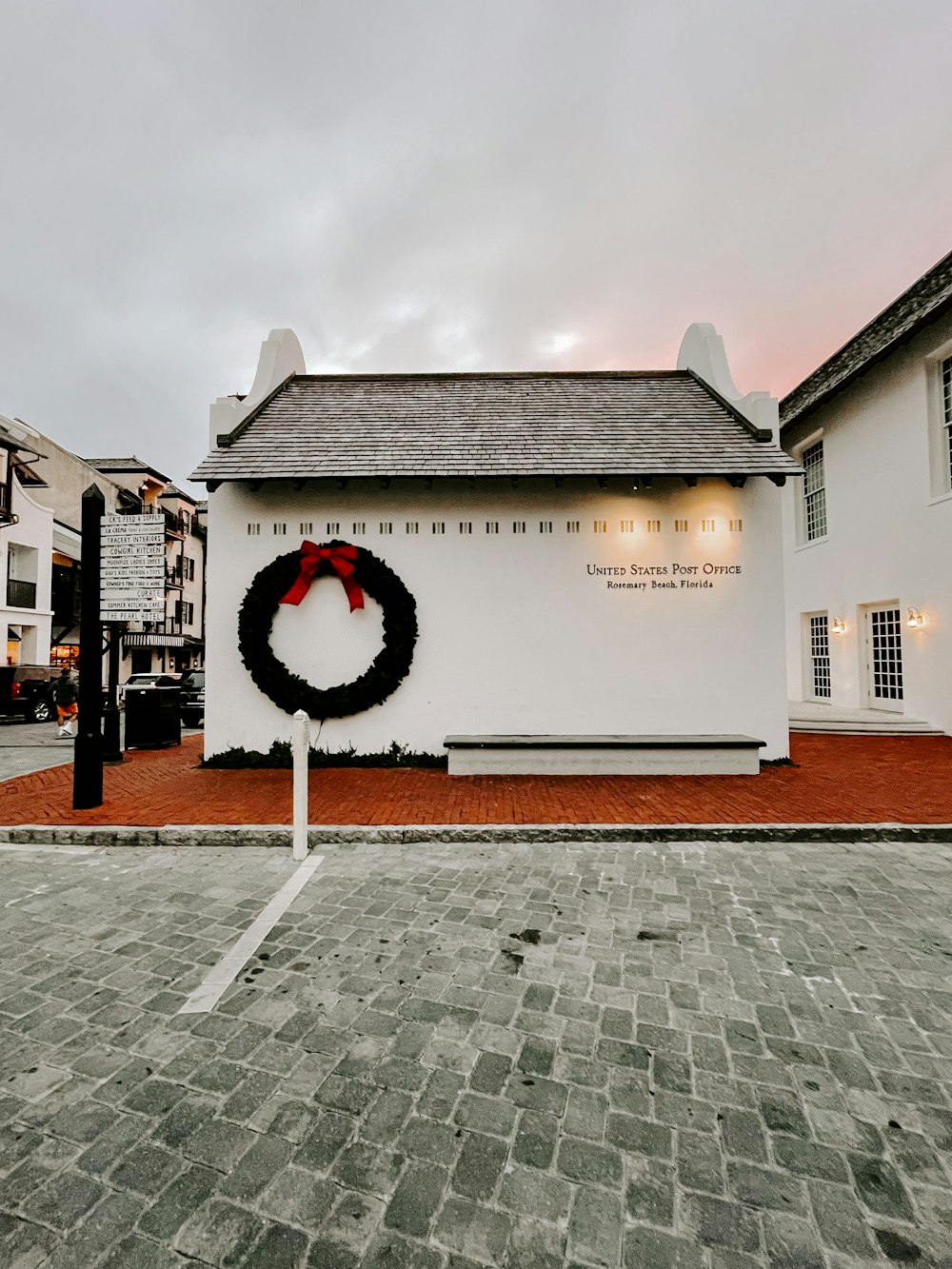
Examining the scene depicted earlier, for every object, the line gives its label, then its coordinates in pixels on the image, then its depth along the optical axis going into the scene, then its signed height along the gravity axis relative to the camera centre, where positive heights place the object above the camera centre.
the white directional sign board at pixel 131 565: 7.23 +1.33
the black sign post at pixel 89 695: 6.84 -0.31
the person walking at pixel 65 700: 15.65 -0.84
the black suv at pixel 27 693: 19.77 -0.83
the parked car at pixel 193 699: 17.53 -1.00
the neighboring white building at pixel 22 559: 25.48 +5.38
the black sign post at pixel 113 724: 10.12 -1.01
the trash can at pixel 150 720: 12.14 -1.12
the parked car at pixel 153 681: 21.58 -0.48
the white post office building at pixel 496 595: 9.46 +1.18
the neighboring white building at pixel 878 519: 12.33 +3.60
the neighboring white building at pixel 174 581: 39.00 +6.82
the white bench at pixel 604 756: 8.66 -1.44
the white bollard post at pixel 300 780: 5.57 -1.13
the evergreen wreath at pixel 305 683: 9.41 +0.19
